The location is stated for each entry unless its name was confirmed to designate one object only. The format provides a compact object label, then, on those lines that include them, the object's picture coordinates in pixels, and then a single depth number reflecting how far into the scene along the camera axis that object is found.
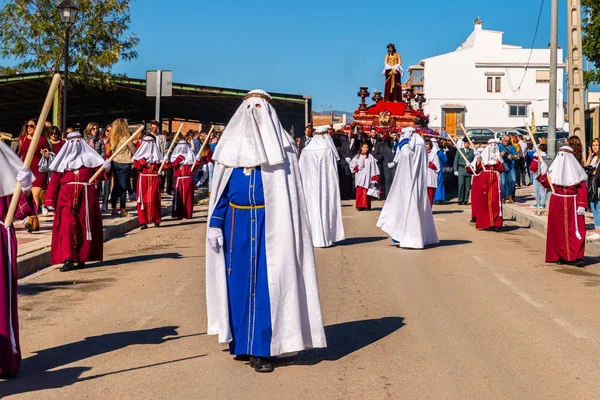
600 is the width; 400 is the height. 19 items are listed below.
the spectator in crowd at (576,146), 13.84
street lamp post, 19.55
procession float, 34.00
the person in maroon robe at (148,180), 17.70
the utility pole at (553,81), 23.83
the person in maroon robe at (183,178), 20.24
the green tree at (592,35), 35.14
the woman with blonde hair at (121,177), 19.59
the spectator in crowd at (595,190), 15.42
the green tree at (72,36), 28.59
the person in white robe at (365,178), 23.80
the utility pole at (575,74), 21.69
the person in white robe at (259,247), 6.71
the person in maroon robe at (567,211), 13.13
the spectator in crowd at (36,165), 15.73
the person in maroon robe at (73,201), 11.95
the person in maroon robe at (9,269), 6.34
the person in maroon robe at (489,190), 18.52
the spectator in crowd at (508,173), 26.83
